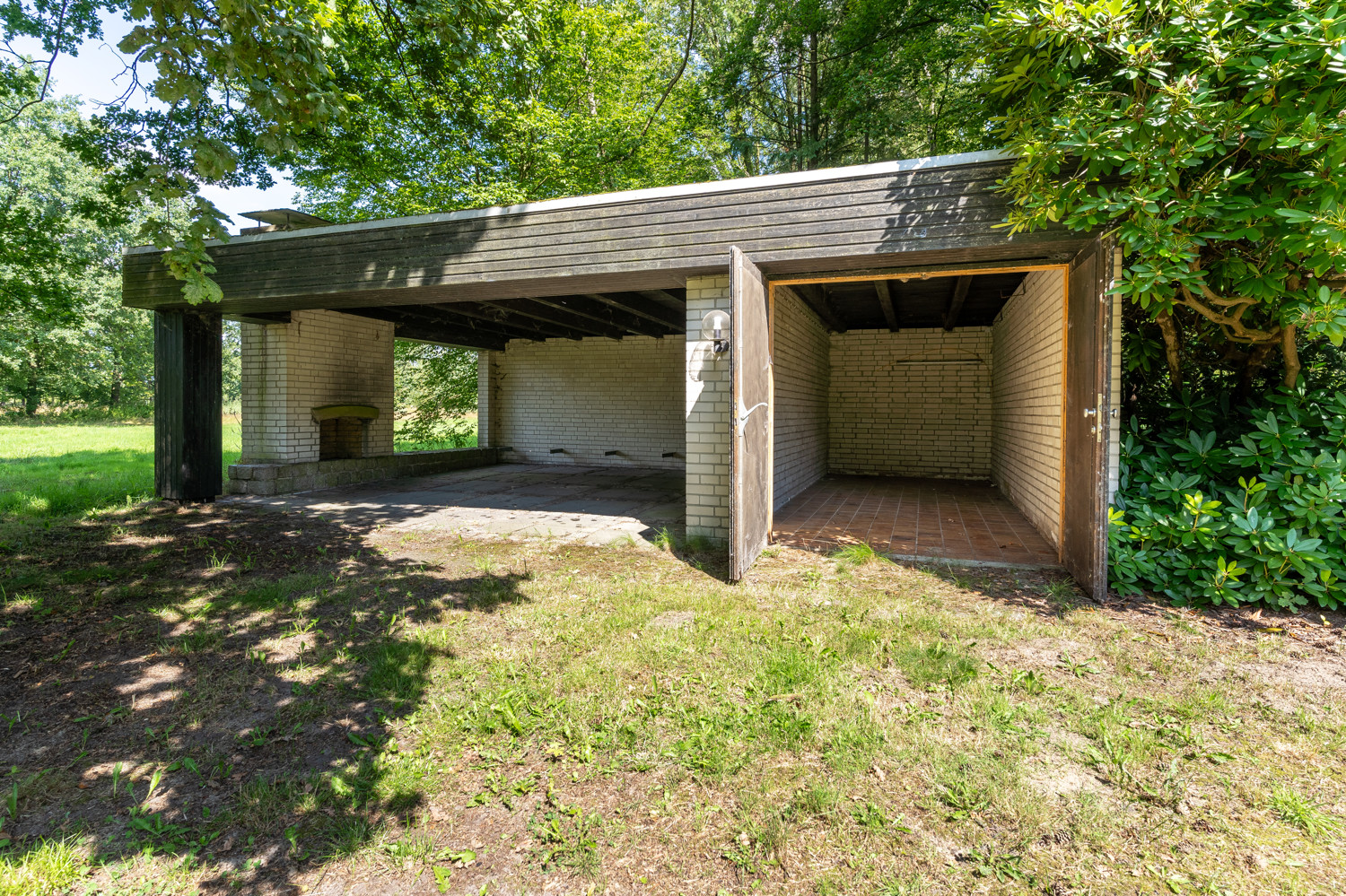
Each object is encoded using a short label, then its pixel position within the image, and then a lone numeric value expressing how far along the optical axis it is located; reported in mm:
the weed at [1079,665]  2805
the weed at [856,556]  4586
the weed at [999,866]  1645
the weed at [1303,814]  1786
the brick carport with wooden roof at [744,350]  4176
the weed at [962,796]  1912
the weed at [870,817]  1842
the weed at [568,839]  1737
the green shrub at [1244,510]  3443
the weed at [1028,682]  2645
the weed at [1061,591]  3783
